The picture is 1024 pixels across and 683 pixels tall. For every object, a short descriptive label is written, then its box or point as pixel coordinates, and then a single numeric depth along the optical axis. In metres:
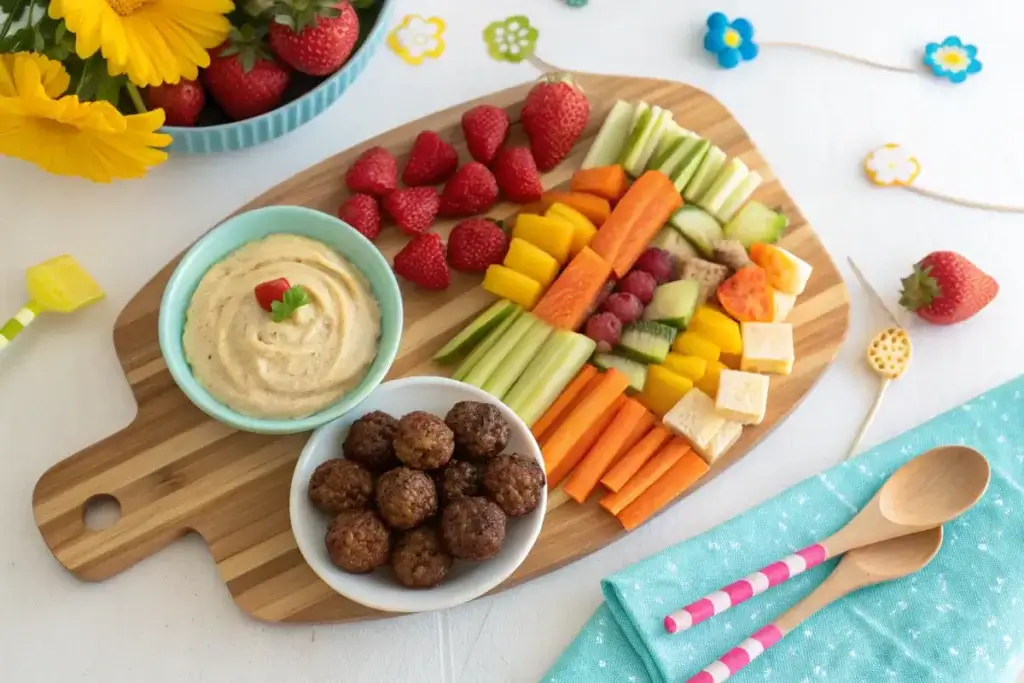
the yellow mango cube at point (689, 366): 0.83
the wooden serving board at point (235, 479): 0.78
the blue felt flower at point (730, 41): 0.93
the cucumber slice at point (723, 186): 0.87
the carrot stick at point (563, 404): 0.82
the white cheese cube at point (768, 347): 0.84
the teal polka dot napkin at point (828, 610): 0.78
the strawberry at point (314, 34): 0.79
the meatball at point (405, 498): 0.75
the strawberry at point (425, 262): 0.83
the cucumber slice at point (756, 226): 0.87
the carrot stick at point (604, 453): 0.81
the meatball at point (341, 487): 0.76
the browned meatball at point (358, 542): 0.75
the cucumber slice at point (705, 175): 0.87
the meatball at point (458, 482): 0.77
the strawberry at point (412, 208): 0.84
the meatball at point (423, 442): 0.76
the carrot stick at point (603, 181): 0.86
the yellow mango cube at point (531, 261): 0.84
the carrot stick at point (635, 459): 0.81
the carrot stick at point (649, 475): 0.81
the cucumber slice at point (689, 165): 0.87
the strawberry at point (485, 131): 0.86
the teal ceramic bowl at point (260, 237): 0.77
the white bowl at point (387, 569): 0.75
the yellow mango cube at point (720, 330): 0.84
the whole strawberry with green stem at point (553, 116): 0.86
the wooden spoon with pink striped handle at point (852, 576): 0.78
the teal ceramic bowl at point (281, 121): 0.82
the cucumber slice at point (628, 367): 0.83
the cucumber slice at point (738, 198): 0.87
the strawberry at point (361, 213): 0.84
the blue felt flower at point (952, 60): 0.96
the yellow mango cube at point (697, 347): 0.83
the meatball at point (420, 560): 0.75
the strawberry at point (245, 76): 0.80
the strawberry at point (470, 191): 0.85
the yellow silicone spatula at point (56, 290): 0.81
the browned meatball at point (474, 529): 0.75
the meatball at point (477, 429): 0.77
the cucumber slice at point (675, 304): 0.84
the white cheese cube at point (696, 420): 0.81
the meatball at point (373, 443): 0.77
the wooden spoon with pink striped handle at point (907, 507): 0.79
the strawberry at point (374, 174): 0.85
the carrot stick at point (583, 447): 0.82
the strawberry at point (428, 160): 0.86
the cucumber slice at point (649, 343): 0.83
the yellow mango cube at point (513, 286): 0.84
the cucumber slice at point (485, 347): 0.83
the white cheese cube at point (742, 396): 0.81
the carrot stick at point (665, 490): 0.81
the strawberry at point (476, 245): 0.84
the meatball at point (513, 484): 0.76
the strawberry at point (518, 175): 0.85
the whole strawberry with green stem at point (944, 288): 0.86
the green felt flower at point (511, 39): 0.92
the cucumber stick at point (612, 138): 0.88
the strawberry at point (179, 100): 0.81
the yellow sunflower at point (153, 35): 0.74
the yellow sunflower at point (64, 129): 0.74
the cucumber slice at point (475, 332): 0.83
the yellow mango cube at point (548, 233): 0.84
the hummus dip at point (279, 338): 0.77
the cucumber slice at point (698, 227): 0.86
